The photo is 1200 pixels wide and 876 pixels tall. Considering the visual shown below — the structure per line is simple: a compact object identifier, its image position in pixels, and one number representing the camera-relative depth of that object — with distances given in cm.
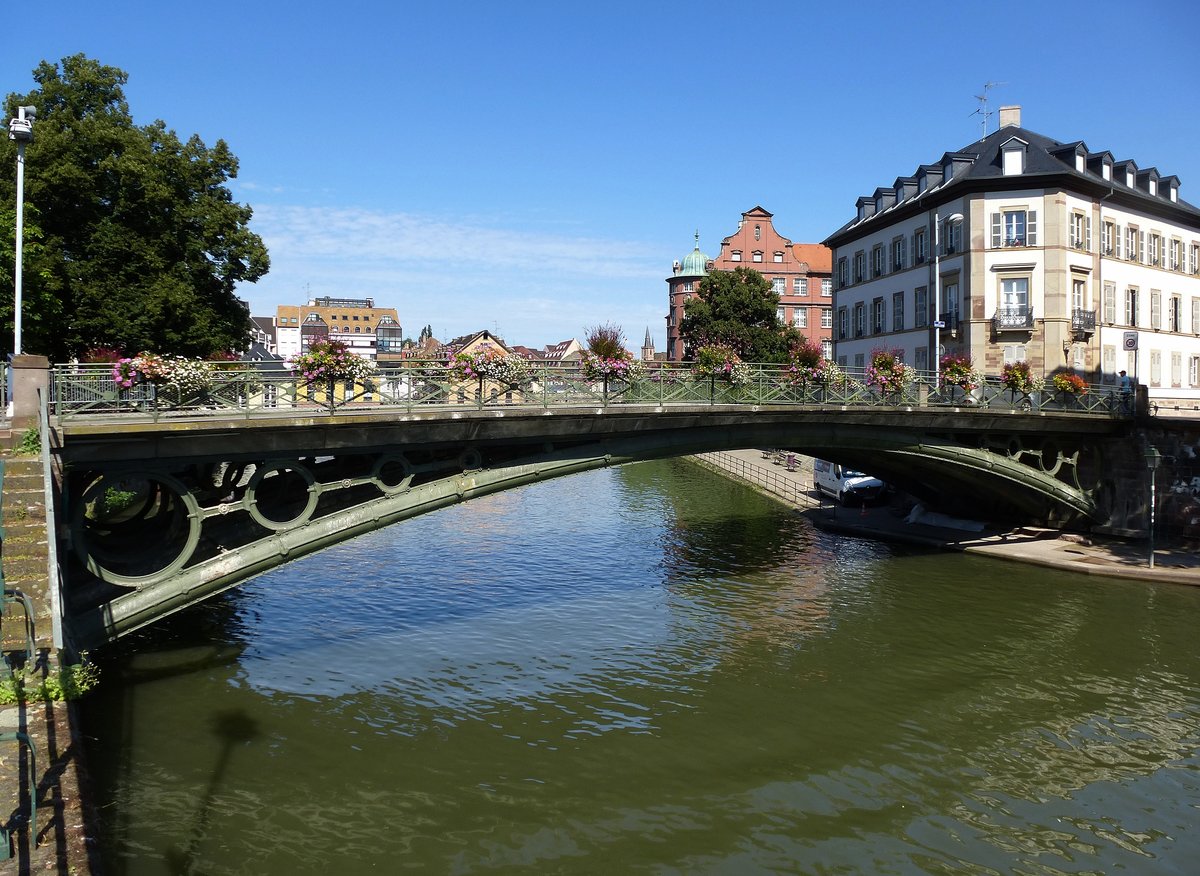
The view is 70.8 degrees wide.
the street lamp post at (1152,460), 2483
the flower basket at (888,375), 2380
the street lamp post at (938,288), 3906
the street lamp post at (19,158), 1327
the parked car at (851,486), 3881
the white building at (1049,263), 3944
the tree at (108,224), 2611
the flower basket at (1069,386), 2770
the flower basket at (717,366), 2033
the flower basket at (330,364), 1477
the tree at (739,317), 6119
